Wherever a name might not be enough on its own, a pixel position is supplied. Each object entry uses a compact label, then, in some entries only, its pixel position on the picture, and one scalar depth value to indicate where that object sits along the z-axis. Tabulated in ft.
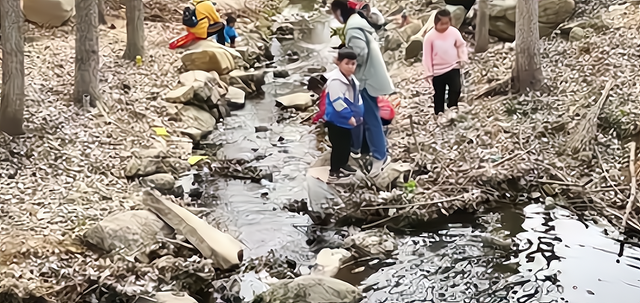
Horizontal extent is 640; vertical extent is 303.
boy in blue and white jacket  13.84
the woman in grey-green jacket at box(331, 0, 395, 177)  14.83
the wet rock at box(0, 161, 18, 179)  14.82
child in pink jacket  17.34
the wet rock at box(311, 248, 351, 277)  12.59
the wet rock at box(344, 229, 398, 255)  13.14
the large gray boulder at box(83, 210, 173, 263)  12.84
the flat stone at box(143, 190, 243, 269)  12.76
